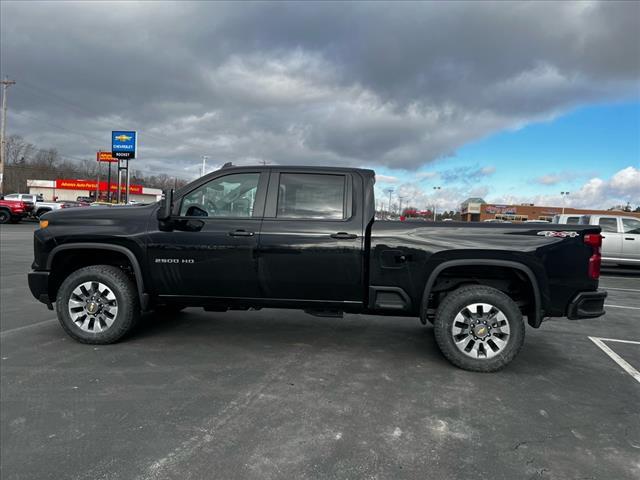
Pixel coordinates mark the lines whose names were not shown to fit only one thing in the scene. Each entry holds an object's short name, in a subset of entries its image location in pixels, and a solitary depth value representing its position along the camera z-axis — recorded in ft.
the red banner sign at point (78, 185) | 296.92
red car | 93.09
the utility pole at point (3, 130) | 124.26
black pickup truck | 13.70
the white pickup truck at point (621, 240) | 41.60
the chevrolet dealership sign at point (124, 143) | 133.49
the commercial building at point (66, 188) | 297.02
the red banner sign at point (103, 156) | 218.18
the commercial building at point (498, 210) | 246.88
